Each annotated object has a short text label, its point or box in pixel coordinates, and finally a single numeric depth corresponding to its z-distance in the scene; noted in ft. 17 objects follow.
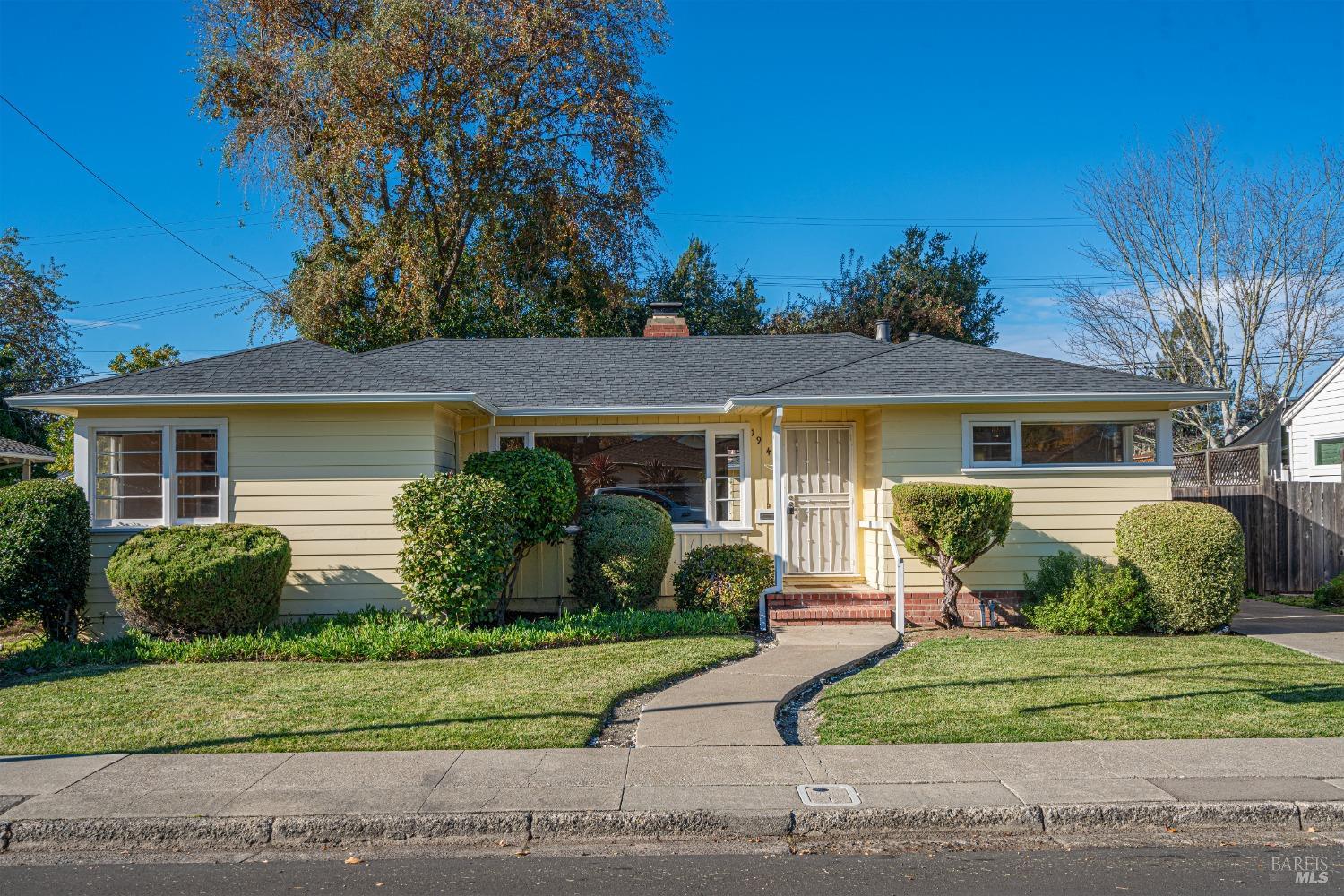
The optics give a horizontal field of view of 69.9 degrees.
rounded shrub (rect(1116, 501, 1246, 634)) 35.73
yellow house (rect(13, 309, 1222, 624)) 37.88
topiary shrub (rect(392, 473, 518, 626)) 34.40
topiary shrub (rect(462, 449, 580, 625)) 37.11
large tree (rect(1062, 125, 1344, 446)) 78.79
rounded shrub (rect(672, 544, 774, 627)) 38.47
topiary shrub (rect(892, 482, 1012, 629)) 36.22
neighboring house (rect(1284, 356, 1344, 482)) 63.00
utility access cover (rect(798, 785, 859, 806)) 17.72
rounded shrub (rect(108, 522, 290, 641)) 33.01
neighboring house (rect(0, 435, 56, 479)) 66.23
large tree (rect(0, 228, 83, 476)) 98.58
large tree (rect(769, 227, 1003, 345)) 85.30
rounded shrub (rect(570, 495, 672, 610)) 38.22
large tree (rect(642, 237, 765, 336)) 89.92
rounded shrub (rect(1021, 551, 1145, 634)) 36.06
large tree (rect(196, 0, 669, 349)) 69.15
